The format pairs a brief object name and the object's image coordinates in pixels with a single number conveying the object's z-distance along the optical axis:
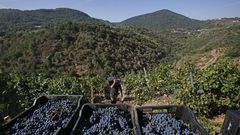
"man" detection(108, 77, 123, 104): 3.73
